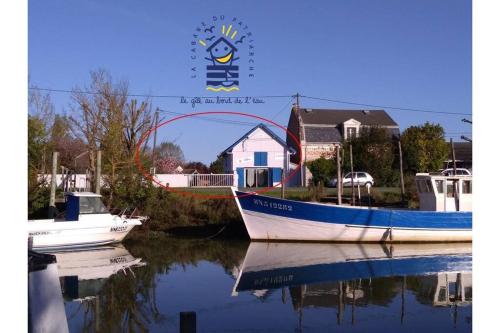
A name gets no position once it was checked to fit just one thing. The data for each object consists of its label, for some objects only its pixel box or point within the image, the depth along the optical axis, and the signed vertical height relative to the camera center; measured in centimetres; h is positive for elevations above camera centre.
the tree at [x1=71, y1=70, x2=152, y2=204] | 2108 +199
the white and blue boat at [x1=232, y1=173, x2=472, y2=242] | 1783 -167
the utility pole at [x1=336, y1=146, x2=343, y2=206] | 1883 -35
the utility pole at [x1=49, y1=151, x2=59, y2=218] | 1739 -68
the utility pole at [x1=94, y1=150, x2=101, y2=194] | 1836 -13
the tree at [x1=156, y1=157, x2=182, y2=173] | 3468 +40
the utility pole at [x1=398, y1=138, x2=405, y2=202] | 2110 -78
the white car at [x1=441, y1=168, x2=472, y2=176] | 2594 -3
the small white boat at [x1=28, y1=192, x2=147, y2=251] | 1586 -175
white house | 3491 +92
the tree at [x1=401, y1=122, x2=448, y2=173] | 3697 +164
